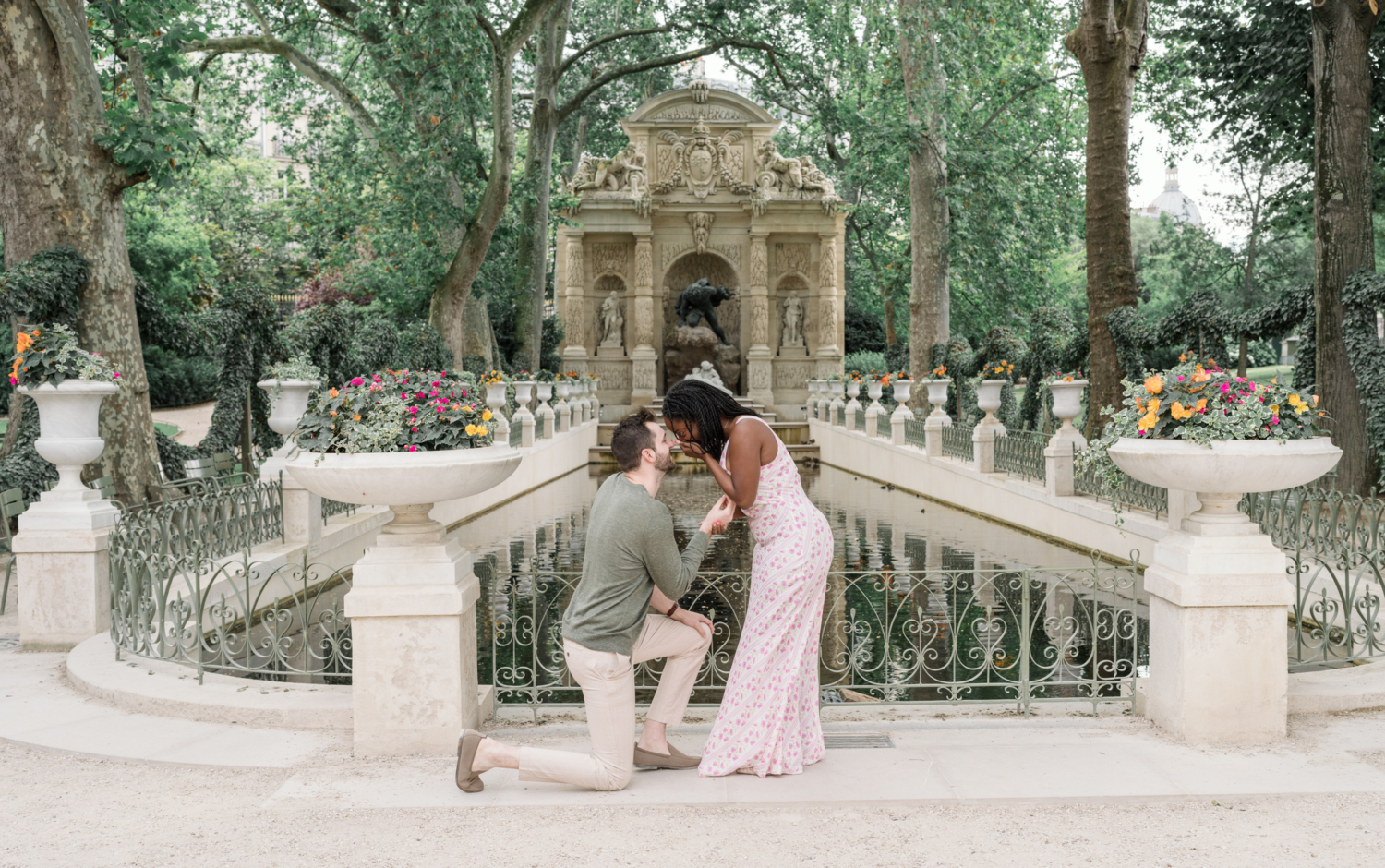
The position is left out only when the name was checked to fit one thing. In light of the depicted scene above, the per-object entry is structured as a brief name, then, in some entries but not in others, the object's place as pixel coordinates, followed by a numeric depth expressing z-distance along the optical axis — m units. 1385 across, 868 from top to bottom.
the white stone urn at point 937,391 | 17.64
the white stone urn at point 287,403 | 10.44
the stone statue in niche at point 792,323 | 31.92
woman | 4.47
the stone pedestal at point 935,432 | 16.70
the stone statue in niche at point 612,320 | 31.72
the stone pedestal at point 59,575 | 7.10
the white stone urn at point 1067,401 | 12.55
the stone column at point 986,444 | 14.60
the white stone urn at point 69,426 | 7.42
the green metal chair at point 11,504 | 9.07
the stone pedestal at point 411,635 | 4.78
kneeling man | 4.26
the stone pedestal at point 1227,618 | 4.89
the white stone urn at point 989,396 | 15.17
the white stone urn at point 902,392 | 19.18
